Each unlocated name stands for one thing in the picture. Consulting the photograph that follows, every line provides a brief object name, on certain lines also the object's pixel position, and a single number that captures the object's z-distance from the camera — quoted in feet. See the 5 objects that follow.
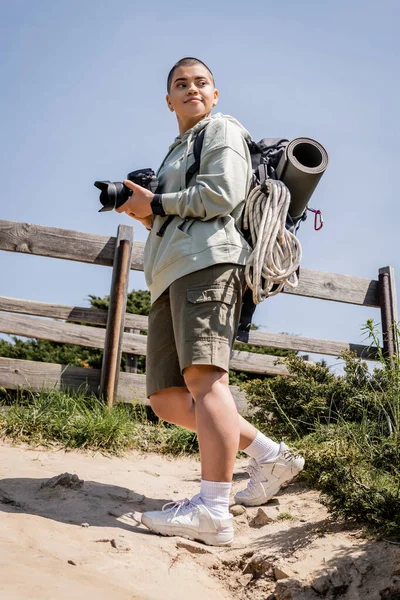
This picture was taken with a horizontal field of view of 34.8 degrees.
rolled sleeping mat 9.23
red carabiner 10.12
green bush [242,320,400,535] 8.20
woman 8.39
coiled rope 8.77
